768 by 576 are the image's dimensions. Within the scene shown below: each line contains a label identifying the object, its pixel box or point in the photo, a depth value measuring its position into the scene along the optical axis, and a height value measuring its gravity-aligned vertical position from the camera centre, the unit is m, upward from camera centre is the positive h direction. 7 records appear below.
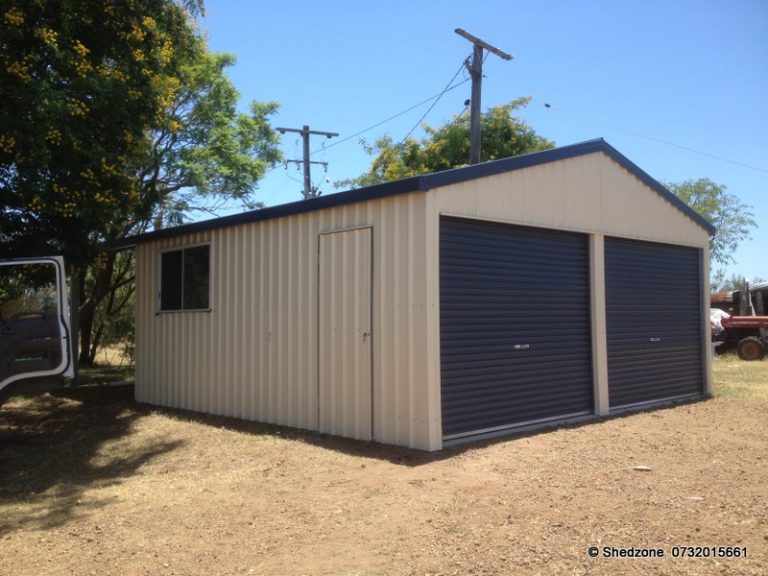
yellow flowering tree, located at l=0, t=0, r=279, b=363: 8.73 +2.97
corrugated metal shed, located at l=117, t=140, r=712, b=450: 7.62 +0.33
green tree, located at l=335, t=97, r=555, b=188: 23.36 +6.18
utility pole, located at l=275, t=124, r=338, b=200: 24.52 +6.10
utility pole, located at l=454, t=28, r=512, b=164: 15.17 +5.61
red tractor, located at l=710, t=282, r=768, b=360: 21.09 -0.42
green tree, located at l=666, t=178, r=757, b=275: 36.25 +5.83
